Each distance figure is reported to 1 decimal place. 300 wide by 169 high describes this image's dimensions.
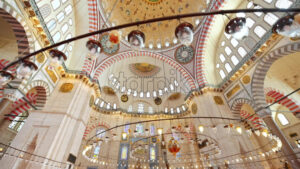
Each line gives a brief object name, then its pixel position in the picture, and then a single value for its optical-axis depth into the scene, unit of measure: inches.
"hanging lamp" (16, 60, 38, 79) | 115.7
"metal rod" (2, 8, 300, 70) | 70.1
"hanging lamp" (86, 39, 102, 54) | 107.3
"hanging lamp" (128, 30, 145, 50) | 100.5
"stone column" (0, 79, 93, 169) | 259.6
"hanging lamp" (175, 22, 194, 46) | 92.5
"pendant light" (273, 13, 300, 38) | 75.3
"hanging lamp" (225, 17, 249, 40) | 84.7
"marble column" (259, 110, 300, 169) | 242.5
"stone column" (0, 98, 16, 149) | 213.0
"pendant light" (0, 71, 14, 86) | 128.0
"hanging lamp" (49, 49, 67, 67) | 111.4
